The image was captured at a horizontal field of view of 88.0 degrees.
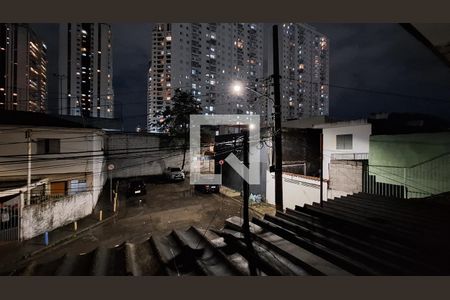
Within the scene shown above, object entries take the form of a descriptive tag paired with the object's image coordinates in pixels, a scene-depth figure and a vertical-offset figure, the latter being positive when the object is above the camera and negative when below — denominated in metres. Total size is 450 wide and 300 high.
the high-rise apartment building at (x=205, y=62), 76.62 +31.04
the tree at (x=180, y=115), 31.53 +5.00
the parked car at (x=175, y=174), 26.58 -2.61
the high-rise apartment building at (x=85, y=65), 81.69 +31.89
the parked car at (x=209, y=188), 21.58 -3.42
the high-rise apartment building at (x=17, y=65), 63.06 +25.24
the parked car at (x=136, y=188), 20.50 -3.28
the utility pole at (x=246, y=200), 5.87 -1.31
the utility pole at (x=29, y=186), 12.50 -1.89
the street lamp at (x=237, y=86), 10.11 +2.84
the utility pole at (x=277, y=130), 10.84 +1.01
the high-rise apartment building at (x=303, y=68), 87.56 +33.26
